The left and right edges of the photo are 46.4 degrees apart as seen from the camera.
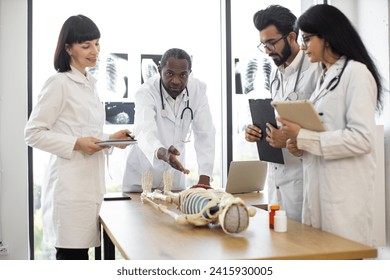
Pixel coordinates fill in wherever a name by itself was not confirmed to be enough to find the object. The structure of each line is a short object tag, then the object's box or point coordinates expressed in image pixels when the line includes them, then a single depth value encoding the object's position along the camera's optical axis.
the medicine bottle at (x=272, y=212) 1.47
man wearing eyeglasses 1.88
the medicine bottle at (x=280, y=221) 1.42
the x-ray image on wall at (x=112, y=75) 3.30
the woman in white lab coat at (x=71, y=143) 1.70
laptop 2.38
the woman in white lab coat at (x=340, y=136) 1.45
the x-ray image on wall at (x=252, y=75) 3.56
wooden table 1.18
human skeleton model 1.31
